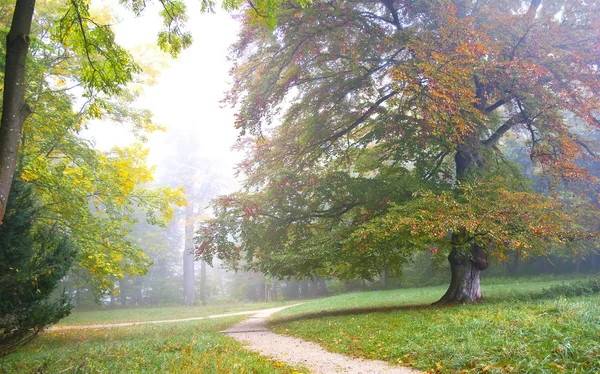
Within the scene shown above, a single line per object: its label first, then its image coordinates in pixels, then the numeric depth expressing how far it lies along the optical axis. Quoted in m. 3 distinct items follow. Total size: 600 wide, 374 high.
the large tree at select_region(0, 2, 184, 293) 8.06
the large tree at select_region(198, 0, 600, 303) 8.19
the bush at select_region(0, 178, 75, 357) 6.66
